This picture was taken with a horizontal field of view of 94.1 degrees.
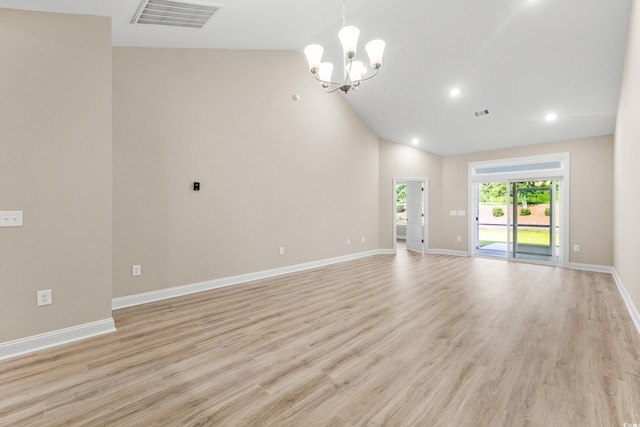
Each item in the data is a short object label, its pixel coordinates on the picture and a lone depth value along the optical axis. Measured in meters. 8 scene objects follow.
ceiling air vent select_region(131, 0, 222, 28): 2.96
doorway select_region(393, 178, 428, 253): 8.03
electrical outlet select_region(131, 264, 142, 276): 3.70
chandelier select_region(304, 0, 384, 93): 2.95
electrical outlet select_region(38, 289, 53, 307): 2.58
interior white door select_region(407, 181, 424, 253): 8.34
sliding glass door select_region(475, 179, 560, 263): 6.41
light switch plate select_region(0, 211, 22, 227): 2.43
